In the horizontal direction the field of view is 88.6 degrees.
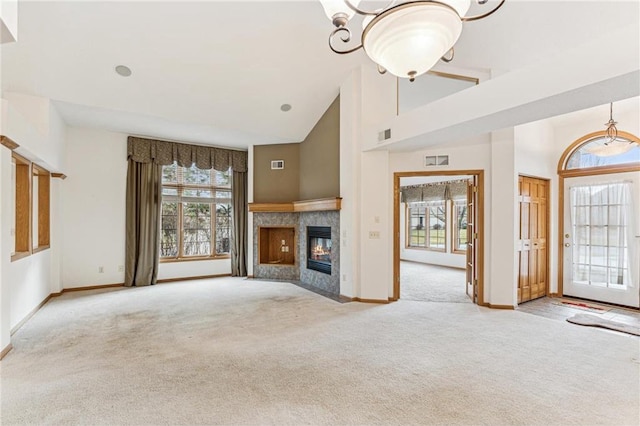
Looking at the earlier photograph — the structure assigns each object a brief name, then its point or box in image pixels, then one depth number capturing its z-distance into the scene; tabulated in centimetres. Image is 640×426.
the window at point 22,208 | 429
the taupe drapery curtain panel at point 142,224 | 630
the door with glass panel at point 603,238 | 491
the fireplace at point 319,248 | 616
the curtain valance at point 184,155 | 639
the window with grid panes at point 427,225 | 972
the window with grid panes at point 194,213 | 691
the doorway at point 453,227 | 502
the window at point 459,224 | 903
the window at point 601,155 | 478
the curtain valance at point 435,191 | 884
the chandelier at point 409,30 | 183
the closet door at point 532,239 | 520
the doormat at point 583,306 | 475
